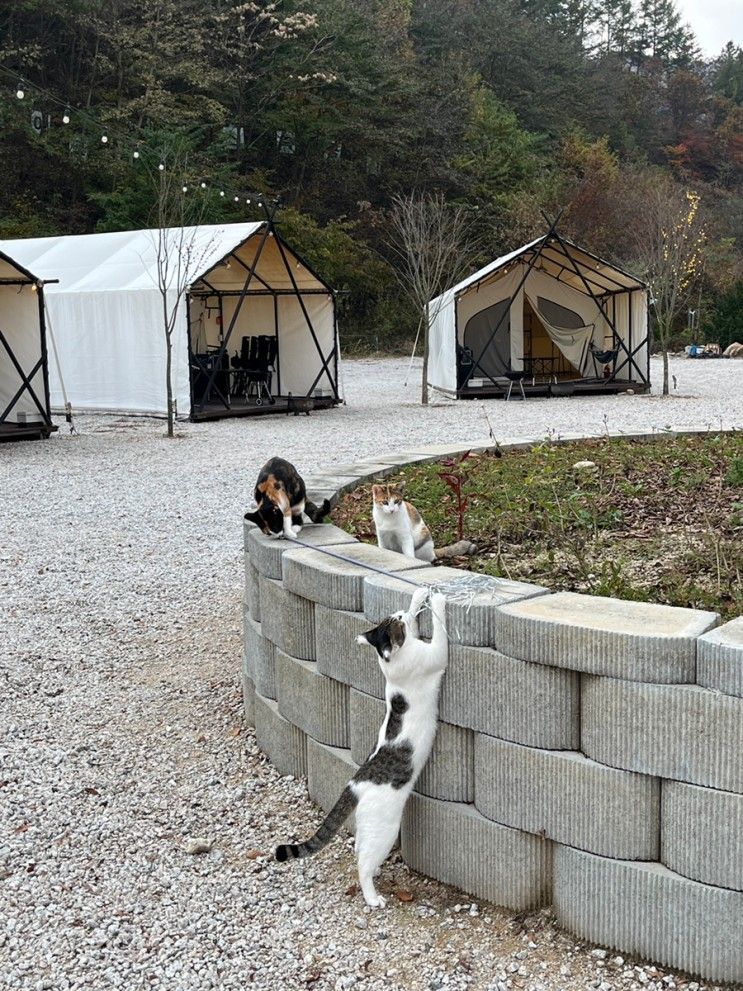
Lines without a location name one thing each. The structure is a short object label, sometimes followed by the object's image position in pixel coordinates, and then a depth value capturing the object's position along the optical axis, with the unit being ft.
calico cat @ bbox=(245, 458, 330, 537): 12.68
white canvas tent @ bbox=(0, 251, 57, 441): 47.01
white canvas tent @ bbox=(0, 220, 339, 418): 53.42
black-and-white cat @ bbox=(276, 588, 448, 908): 9.25
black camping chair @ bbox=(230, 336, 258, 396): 61.67
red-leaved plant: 14.26
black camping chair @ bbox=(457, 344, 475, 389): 63.52
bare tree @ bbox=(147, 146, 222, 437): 48.45
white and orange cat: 12.85
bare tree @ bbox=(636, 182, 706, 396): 64.54
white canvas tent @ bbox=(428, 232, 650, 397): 64.18
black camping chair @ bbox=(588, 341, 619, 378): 66.64
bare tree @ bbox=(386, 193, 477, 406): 63.82
